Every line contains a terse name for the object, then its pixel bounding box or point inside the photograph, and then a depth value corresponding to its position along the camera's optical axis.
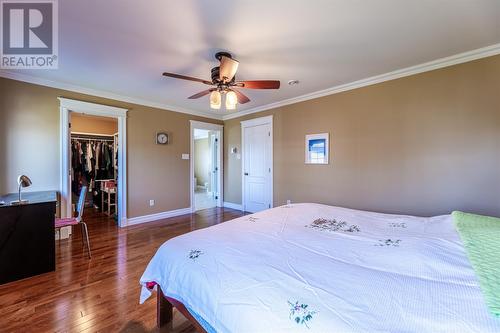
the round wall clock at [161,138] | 4.32
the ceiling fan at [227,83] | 2.19
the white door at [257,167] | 4.53
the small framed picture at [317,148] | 3.64
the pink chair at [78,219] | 2.65
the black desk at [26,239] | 2.14
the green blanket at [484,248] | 0.80
